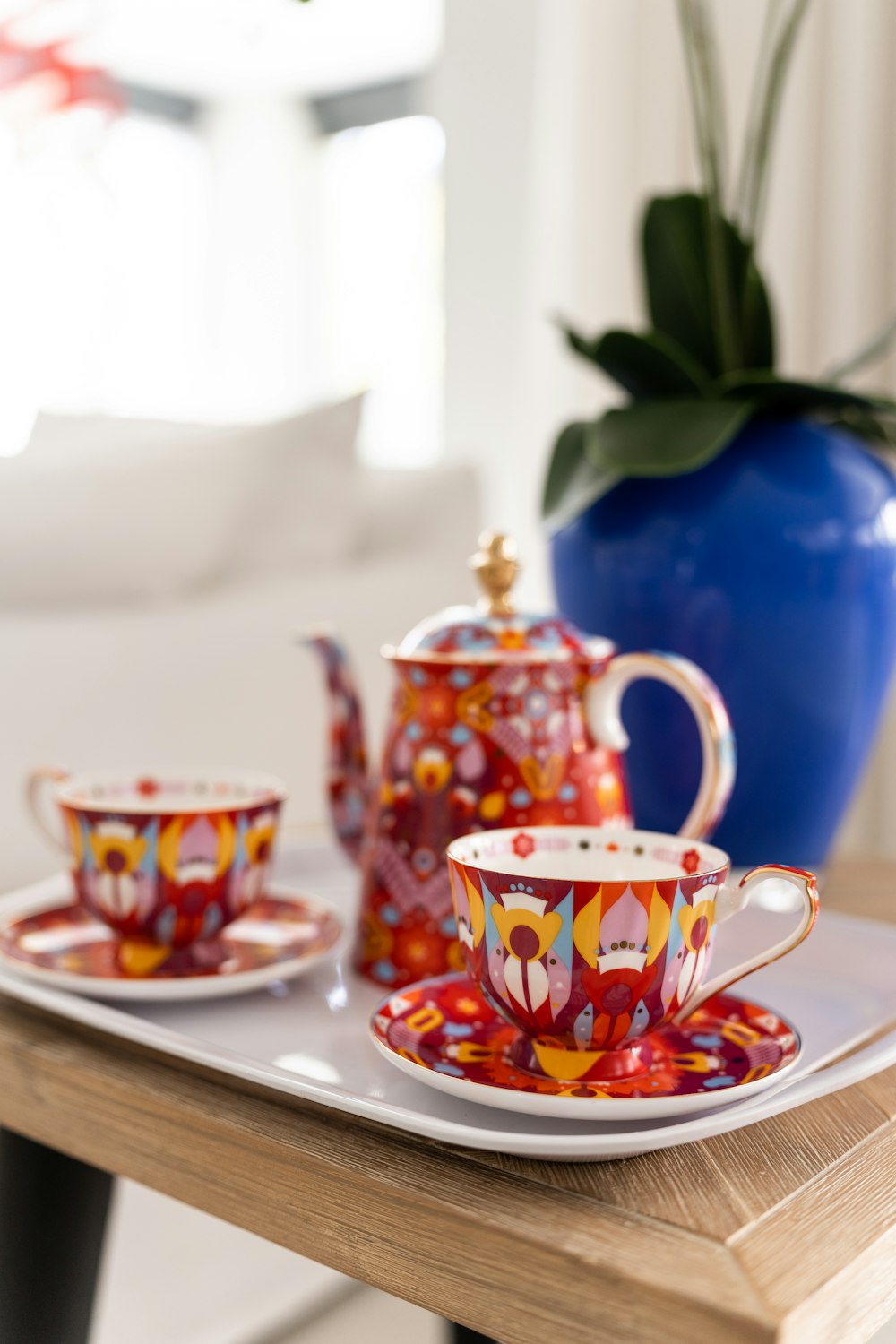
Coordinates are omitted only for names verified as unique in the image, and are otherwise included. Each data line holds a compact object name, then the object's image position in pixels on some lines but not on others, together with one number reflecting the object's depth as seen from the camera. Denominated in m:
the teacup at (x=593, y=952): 0.37
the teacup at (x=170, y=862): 0.49
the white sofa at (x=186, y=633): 0.93
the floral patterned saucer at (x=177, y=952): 0.49
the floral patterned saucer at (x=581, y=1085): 0.36
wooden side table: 0.31
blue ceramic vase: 0.73
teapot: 0.52
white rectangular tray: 0.36
